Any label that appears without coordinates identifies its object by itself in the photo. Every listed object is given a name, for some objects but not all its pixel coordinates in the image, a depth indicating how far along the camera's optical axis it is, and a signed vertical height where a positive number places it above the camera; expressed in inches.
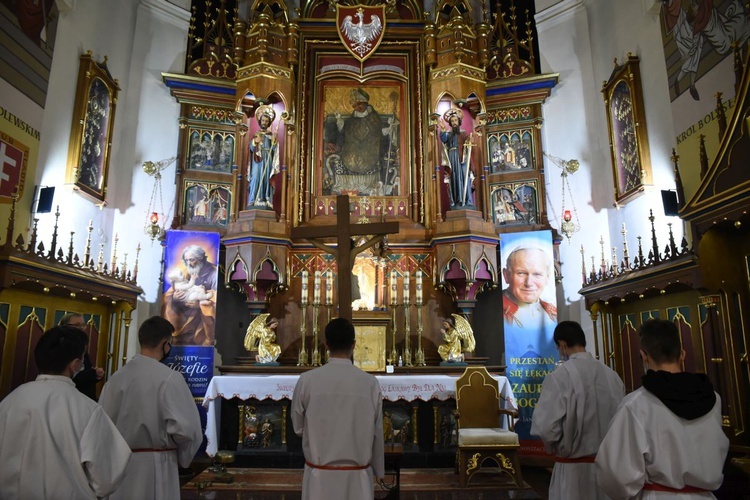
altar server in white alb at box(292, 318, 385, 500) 126.4 -15.5
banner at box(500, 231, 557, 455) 343.9 +26.2
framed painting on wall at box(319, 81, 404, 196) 406.3 +159.5
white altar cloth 286.7 -16.2
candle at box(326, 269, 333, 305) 373.4 +44.8
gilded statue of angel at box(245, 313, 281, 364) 331.3 +8.7
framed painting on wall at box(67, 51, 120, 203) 327.0 +140.6
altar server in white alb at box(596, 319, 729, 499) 101.3 -15.9
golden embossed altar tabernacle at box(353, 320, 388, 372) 325.1 +6.2
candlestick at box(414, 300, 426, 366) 340.2 +8.5
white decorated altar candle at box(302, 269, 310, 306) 338.6 +39.9
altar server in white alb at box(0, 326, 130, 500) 94.3 -14.7
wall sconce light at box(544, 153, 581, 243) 370.0 +106.0
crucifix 197.0 +47.1
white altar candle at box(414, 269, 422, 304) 353.1 +44.3
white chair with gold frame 250.2 -34.5
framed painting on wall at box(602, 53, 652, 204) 326.0 +139.0
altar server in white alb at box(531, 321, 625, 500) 148.3 -14.6
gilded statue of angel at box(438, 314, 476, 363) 335.0 +9.0
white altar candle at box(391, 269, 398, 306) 346.3 +39.7
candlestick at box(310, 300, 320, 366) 339.9 +10.4
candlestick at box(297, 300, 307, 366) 338.3 +5.8
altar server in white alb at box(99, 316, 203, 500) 136.9 -14.3
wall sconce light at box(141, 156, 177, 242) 373.1 +108.1
